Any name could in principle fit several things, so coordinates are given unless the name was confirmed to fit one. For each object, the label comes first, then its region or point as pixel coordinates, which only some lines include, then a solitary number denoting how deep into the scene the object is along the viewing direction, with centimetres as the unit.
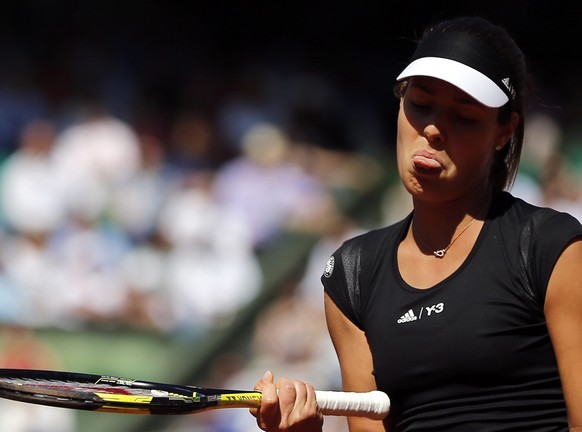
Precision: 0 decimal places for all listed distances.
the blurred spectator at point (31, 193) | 1870
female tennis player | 590
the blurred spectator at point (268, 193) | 1914
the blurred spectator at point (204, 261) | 1852
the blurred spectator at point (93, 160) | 1892
